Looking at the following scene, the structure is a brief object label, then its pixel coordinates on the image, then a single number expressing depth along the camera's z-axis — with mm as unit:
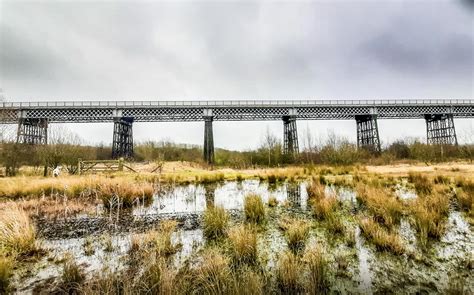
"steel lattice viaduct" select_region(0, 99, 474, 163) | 33344
